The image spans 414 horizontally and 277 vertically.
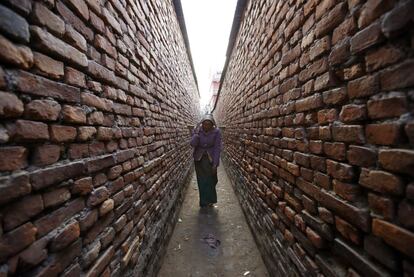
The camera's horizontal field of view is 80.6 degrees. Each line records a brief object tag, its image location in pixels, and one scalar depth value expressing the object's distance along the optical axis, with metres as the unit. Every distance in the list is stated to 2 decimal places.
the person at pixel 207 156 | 4.53
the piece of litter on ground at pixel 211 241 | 3.24
